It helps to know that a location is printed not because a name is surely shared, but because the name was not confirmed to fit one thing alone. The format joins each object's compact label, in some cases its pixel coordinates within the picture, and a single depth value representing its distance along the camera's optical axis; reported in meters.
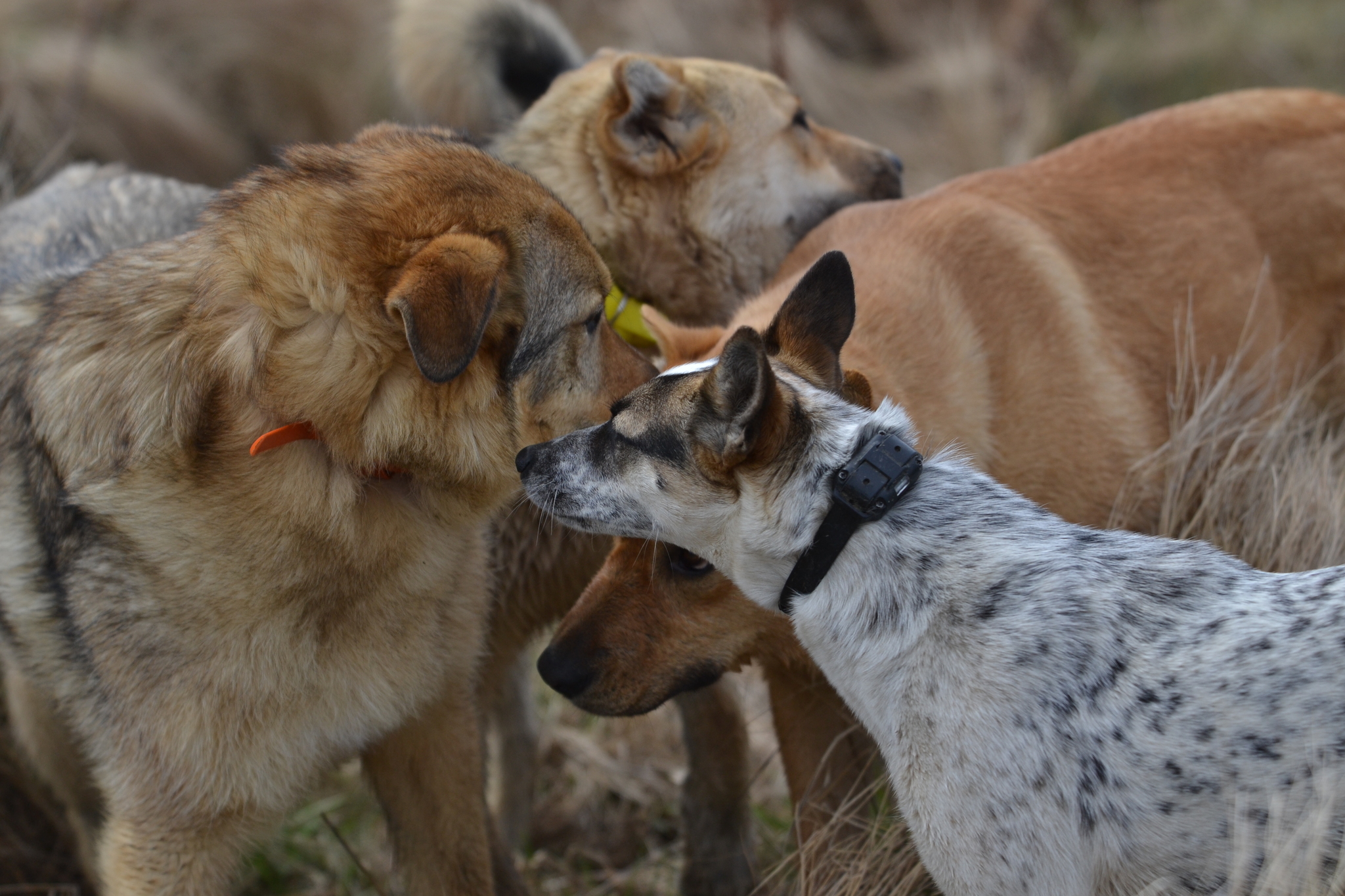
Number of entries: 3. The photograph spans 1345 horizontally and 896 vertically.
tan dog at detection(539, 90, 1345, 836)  6.16
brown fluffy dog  5.47
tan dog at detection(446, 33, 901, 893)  8.63
